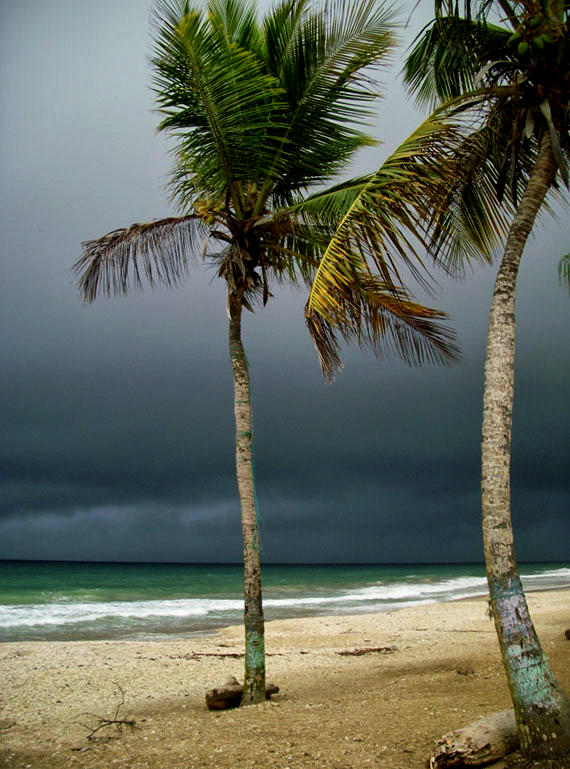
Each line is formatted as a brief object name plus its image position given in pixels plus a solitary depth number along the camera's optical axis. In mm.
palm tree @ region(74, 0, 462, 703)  6254
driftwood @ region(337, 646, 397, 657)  10836
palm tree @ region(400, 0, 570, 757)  3936
